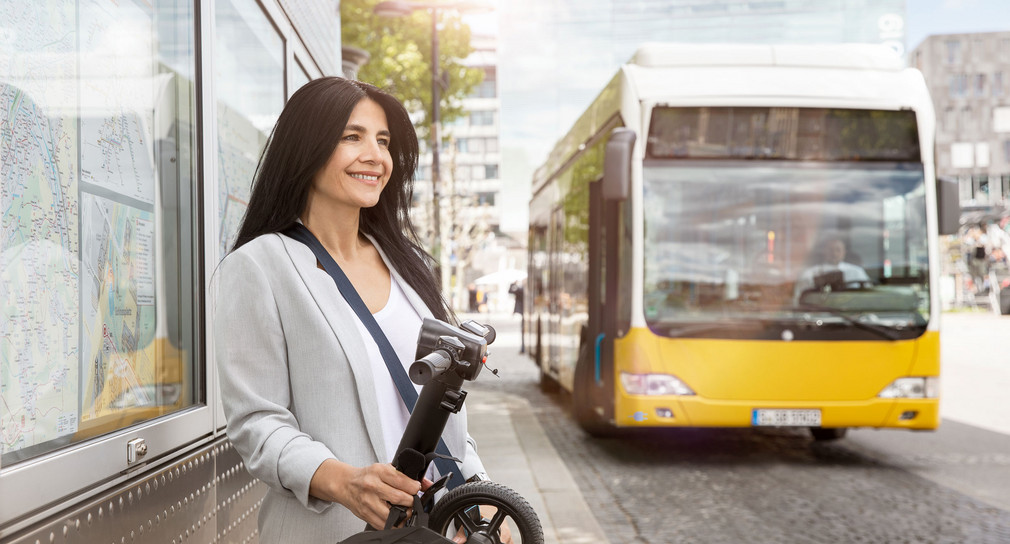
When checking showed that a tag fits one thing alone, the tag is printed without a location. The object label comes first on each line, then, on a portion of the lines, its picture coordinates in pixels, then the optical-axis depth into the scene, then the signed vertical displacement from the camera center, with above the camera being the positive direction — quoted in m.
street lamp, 15.96 +4.14
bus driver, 7.75 -0.01
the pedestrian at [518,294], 30.58 -0.60
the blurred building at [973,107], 75.50 +12.34
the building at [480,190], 58.78 +6.06
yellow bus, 7.68 +0.25
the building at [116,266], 2.02 +0.03
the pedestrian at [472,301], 57.74 -1.52
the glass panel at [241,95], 3.68 +0.75
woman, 1.81 -0.11
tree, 19.71 +4.71
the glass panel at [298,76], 5.20 +1.07
